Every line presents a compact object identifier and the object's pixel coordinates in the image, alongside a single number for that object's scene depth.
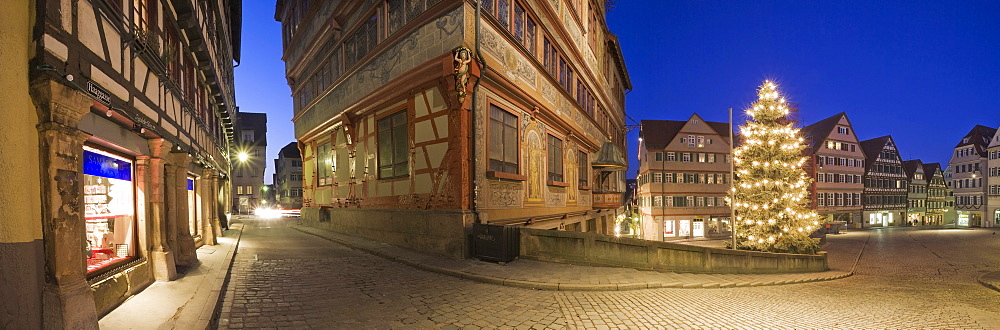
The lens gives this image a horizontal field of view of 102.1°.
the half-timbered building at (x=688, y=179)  43.88
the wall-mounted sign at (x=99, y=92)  4.72
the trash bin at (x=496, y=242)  10.12
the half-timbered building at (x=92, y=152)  4.00
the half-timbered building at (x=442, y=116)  11.16
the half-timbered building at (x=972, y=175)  54.78
